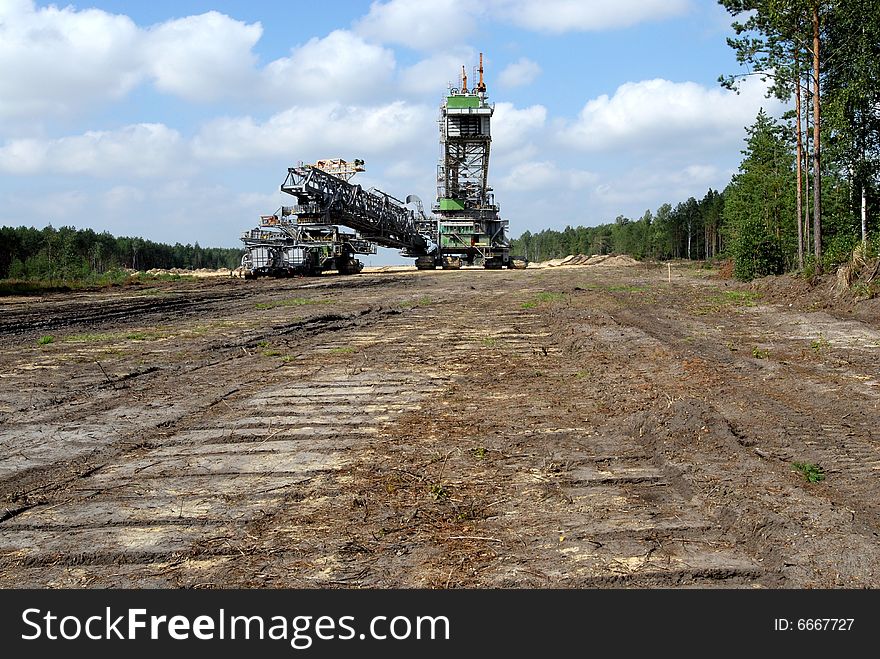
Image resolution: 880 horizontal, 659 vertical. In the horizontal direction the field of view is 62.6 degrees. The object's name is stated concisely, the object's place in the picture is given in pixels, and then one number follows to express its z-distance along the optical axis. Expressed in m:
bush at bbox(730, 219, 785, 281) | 26.67
